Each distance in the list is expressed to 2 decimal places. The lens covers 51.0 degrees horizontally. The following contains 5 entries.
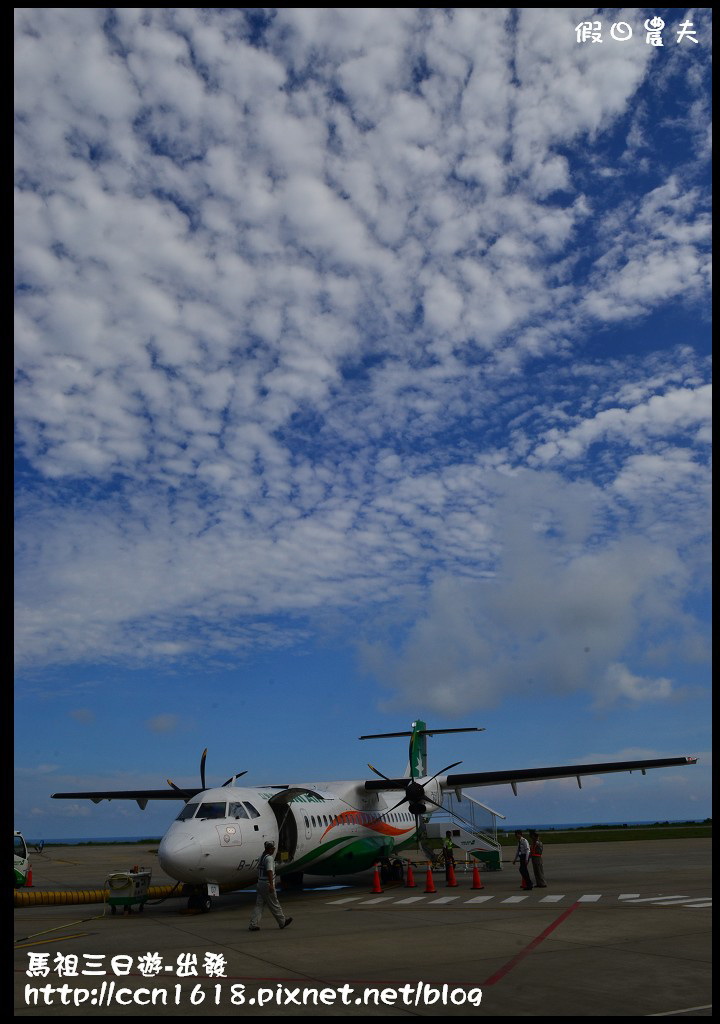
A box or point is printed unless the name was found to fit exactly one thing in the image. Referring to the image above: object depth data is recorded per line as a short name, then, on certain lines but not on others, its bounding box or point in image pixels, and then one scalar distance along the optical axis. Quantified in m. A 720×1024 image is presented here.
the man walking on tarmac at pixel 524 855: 20.56
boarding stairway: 28.09
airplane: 17.52
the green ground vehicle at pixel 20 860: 23.81
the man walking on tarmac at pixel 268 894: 14.00
